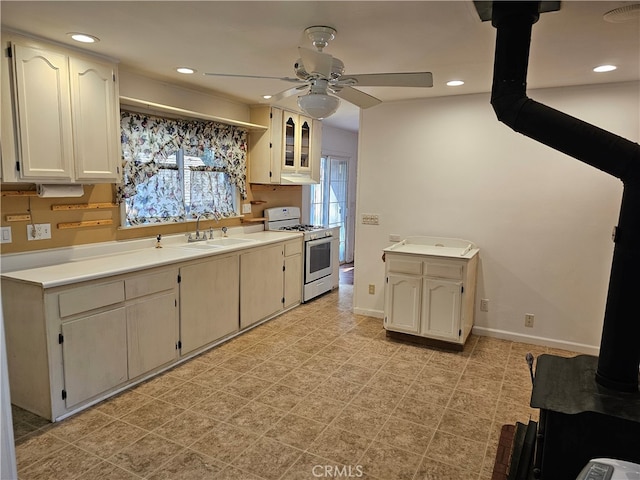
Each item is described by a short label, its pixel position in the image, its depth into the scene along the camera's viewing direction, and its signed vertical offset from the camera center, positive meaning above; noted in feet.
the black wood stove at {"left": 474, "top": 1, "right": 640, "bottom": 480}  5.47 -1.86
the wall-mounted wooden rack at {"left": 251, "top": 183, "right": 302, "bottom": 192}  17.02 +0.00
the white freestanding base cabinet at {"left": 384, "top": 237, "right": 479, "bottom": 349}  12.40 -3.11
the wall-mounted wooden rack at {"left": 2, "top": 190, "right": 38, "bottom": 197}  9.04 -0.25
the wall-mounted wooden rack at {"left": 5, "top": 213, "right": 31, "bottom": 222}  9.16 -0.80
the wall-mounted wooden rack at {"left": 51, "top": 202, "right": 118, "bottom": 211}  10.09 -0.59
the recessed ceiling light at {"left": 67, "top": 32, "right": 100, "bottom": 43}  8.46 +2.99
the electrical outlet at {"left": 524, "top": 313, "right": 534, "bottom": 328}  13.47 -4.04
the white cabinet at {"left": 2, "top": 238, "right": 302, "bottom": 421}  8.40 -3.32
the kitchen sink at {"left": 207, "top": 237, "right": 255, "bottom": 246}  14.26 -1.88
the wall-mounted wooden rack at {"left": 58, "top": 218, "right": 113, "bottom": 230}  10.22 -1.03
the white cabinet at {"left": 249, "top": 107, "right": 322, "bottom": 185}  16.02 +1.57
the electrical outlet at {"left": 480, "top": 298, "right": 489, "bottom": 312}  14.05 -3.75
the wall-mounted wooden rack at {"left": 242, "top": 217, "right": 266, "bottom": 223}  16.53 -1.31
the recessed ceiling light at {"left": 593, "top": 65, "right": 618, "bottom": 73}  10.20 +3.13
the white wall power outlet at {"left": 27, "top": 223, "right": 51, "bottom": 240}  9.57 -1.14
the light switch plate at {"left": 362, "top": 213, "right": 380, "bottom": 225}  15.66 -1.09
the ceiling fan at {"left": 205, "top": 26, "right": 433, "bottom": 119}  7.80 +2.08
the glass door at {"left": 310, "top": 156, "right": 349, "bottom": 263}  23.39 -0.48
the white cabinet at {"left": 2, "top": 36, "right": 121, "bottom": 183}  8.38 +1.40
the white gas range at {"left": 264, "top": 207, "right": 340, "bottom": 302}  17.11 -2.53
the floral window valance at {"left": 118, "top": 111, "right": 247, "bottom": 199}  11.62 +1.27
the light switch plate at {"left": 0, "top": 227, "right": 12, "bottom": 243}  9.05 -1.17
